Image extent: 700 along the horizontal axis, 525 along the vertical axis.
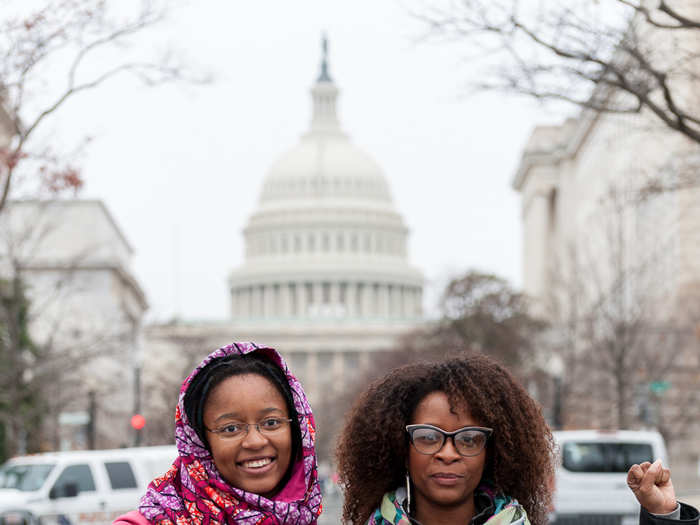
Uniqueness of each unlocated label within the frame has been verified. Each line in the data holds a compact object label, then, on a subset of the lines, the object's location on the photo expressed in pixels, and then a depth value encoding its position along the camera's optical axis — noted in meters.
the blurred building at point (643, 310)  41.53
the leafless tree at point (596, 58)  15.39
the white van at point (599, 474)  23.41
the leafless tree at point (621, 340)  39.54
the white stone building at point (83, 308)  36.62
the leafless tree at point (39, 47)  16.81
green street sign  32.57
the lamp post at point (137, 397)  33.19
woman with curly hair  4.69
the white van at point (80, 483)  19.73
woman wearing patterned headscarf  4.53
